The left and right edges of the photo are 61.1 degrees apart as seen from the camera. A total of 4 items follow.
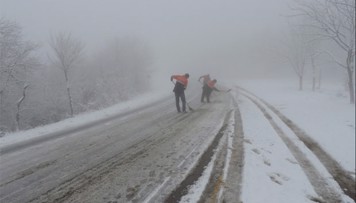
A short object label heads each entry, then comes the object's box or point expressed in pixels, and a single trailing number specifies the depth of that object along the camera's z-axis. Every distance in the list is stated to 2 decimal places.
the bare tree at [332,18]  18.14
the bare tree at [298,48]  31.13
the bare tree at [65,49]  18.50
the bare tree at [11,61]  13.88
